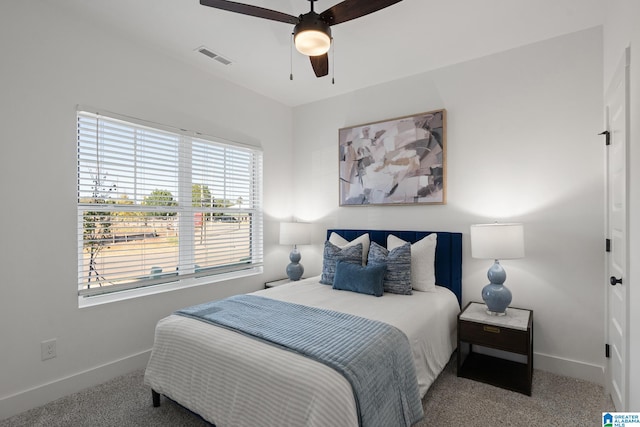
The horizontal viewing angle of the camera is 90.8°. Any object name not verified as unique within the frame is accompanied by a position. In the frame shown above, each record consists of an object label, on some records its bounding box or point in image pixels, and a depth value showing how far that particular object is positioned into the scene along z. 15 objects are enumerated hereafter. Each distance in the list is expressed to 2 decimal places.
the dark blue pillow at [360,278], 2.75
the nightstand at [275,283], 3.83
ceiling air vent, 2.88
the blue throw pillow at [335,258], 3.17
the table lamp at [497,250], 2.43
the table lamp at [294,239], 3.79
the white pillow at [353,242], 3.33
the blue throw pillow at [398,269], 2.78
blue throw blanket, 1.53
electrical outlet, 2.25
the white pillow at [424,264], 2.89
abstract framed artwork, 3.21
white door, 1.78
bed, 1.41
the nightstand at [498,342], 2.32
